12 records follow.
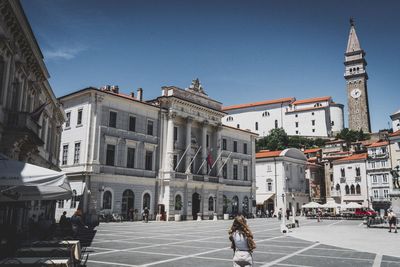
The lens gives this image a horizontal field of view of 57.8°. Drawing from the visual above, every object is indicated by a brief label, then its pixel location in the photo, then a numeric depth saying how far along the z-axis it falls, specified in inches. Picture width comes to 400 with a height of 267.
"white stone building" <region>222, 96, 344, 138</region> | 4761.6
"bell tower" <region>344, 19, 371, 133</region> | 4865.7
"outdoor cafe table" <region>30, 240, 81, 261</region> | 426.6
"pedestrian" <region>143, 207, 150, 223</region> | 1507.1
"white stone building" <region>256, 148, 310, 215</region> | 2591.0
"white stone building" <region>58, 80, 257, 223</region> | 1475.1
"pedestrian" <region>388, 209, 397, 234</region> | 1104.2
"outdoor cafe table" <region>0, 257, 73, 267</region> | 307.0
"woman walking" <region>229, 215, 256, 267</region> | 284.0
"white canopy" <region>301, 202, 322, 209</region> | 2125.1
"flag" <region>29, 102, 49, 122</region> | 740.6
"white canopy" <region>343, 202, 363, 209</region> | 2090.7
